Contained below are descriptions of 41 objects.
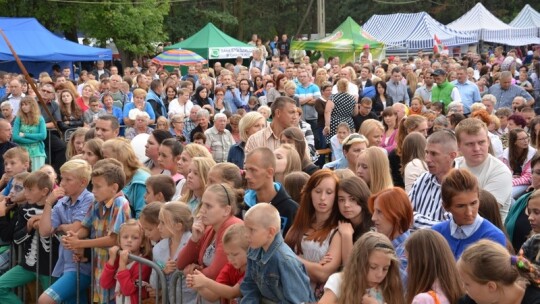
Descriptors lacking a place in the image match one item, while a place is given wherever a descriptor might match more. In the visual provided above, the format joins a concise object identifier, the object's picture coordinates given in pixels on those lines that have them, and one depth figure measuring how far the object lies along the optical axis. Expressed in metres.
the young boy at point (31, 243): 7.91
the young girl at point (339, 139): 11.90
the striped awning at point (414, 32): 41.97
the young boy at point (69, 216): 7.56
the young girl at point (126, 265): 6.74
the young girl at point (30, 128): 13.05
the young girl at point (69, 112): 15.02
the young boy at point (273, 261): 5.51
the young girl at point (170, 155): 8.63
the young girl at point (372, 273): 5.09
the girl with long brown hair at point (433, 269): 4.89
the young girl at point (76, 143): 10.66
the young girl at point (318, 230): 5.89
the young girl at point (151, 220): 6.78
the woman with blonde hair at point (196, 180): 7.24
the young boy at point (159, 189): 7.56
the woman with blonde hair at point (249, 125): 10.20
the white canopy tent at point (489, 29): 44.47
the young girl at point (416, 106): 14.27
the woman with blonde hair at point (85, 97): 15.98
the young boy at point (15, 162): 9.25
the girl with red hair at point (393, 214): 5.69
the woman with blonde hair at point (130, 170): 7.97
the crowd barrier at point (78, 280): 6.35
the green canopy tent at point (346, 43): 36.75
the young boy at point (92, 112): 15.08
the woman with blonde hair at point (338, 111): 15.62
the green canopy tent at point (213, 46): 35.09
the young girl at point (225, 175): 6.95
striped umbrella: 32.56
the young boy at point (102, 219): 7.29
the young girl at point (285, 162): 7.87
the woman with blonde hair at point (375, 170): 7.06
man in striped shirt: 6.56
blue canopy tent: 28.81
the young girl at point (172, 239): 6.43
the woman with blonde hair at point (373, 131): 9.69
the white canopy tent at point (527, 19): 47.41
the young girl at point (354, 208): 6.09
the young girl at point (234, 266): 5.86
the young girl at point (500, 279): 4.36
